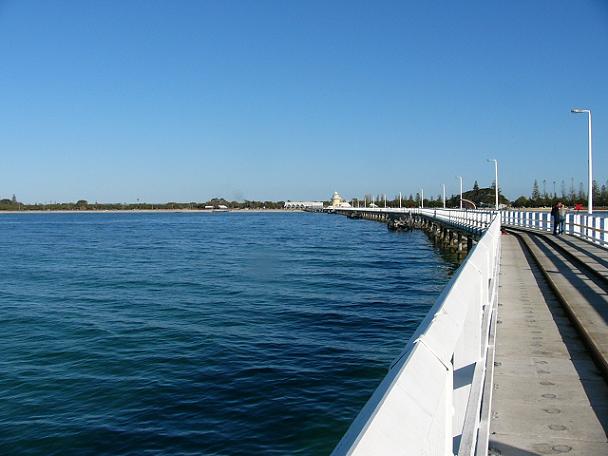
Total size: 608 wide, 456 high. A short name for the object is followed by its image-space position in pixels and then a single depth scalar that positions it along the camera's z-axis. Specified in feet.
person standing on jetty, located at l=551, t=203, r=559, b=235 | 97.86
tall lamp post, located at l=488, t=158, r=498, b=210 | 163.43
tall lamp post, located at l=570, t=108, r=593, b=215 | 92.98
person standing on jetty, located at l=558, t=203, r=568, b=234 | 97.72
